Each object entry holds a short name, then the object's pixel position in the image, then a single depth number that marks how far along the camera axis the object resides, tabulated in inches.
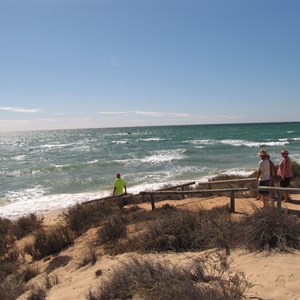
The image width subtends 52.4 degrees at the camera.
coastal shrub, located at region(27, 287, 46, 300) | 199.8
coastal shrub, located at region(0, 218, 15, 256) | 346.6
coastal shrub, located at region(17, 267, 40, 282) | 259.6
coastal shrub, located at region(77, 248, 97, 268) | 263.6
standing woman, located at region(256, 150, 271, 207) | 363.3
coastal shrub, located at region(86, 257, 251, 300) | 148.3
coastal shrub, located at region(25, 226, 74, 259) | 321.1
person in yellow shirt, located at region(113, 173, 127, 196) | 481.4
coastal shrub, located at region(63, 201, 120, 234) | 383.2
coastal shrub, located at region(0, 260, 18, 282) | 274.1
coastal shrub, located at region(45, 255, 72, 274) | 276.9
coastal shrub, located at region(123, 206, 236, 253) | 242.4
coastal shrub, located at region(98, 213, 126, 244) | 315.9
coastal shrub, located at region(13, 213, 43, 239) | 404.7
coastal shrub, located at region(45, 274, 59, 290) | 223.7
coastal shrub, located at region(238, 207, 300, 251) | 219.9
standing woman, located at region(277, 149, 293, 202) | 376.2
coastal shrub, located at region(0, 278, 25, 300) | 196.7
